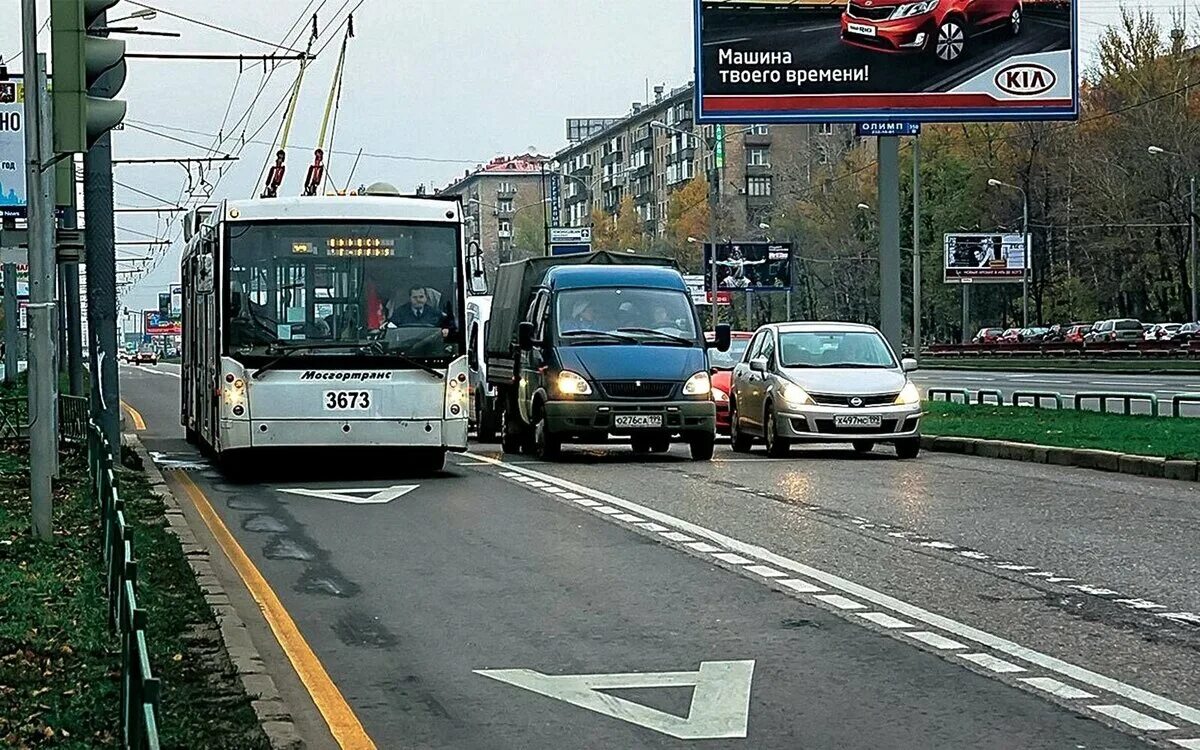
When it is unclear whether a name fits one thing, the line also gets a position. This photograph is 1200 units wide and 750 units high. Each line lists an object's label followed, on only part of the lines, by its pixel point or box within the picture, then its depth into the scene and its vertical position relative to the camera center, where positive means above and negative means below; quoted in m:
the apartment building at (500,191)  172.38 +13.53
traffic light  11.05 +1.58
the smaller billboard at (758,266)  81.69 +2.93
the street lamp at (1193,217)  68.72 +4.06
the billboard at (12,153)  28.45 +2.90
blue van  21.84 -0.29
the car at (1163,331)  74.06 -0.14
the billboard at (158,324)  167.16 +1.86
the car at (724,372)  28.48 -0.56
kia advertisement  29.09 +4.09
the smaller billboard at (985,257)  83.69 +3.21
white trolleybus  19.14 +0.17
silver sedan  22.64 -0.69
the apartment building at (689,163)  109.69 +11.31
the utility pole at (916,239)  41.72 +2.12
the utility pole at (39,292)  11.66 +0.34
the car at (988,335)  92.50 -0.22
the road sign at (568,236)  81.38 +4.34
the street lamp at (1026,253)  82.69 +3.33
